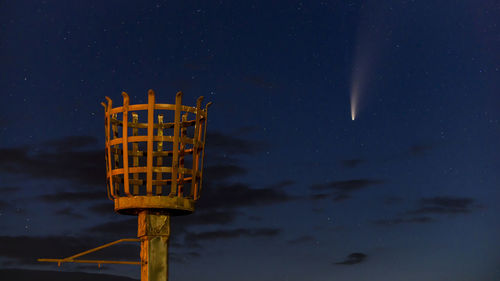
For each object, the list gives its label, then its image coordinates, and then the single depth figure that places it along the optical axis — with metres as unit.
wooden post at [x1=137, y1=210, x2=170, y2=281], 12.76
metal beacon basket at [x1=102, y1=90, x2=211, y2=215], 12.50
